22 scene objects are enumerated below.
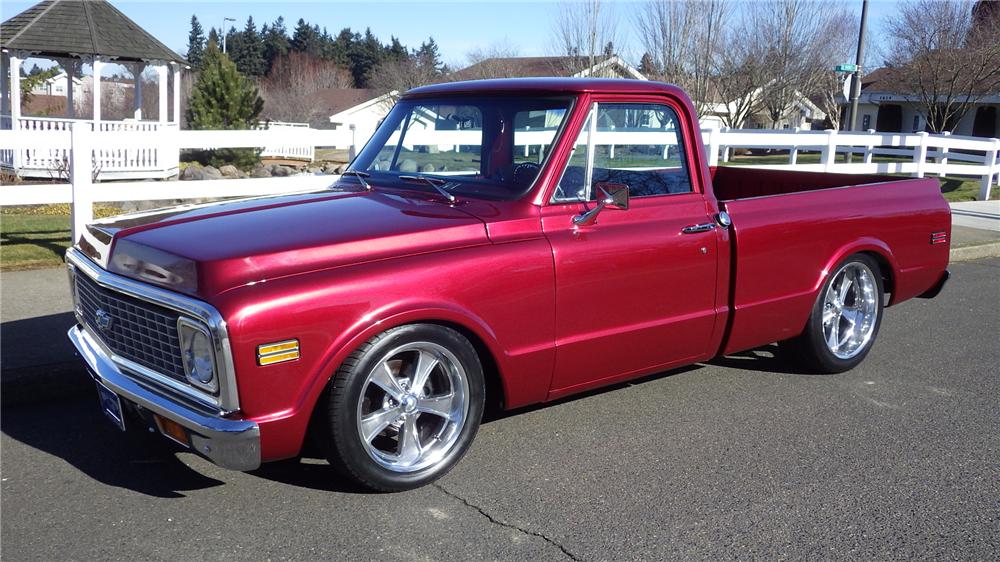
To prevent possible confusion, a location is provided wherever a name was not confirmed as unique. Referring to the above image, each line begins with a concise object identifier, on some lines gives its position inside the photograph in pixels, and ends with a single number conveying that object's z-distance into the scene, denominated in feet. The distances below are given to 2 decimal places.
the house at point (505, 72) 93.20
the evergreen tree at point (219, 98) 97.09
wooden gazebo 58.13
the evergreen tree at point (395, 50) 291.17
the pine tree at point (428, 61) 148.14
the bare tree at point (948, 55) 87.30
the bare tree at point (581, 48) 92.84
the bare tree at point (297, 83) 179.22
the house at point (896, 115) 154.71
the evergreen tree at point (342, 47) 301.43
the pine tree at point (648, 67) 93.79
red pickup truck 11.88
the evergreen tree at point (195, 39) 360.89
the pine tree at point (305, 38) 312.09
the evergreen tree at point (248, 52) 292.20
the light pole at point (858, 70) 68.39
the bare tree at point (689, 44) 91.09
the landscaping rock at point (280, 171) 65.82
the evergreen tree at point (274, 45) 306.14
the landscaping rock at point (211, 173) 56.18
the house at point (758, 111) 100.09
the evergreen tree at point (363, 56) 301.12
